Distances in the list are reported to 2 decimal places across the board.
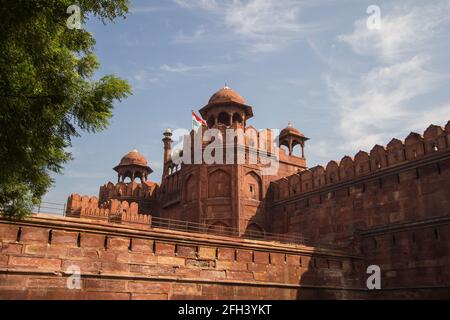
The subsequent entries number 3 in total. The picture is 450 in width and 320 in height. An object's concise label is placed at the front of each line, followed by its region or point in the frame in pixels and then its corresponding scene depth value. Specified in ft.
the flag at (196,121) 80.66
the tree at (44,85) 17.99
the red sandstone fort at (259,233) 39.01
